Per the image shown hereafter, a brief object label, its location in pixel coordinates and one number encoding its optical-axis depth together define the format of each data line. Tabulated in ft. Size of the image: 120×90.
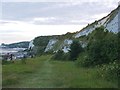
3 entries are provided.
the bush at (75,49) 65.00
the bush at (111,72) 27.61
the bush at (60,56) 71.78
